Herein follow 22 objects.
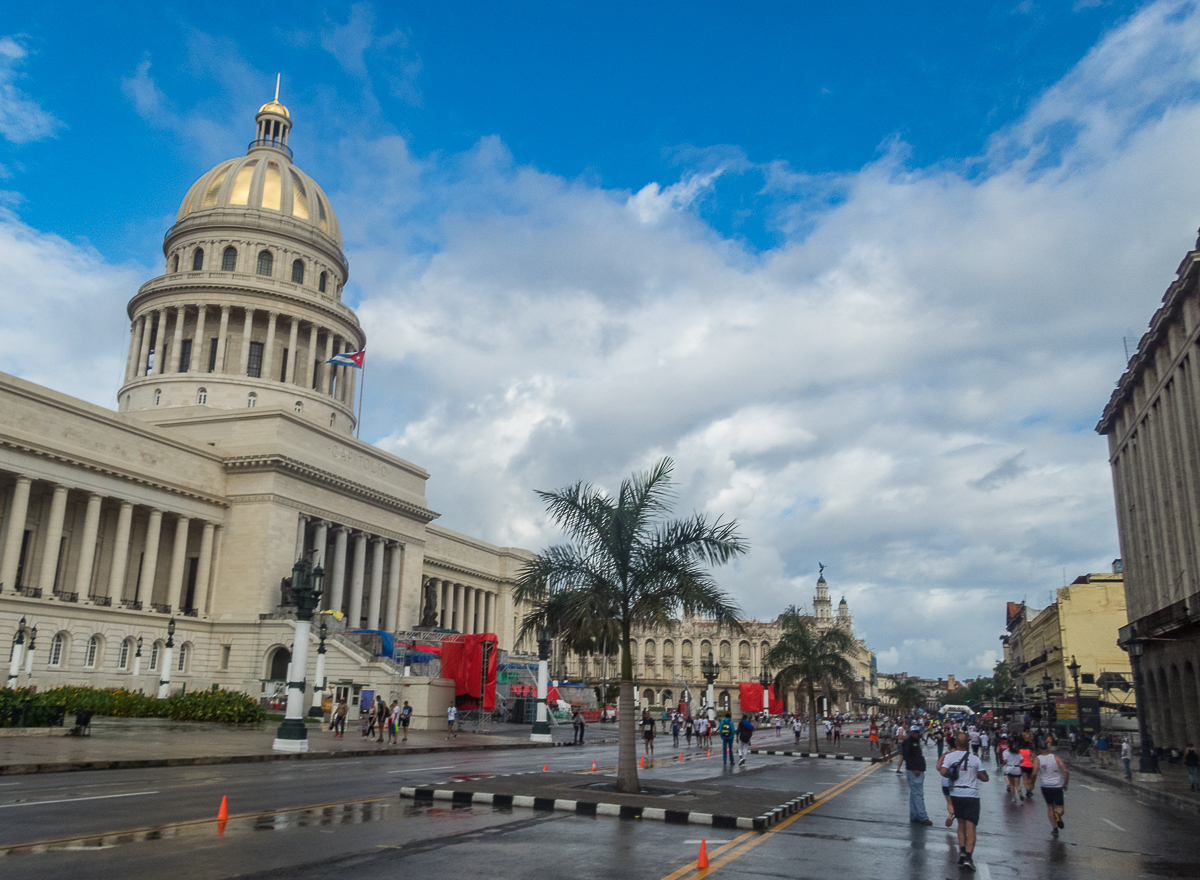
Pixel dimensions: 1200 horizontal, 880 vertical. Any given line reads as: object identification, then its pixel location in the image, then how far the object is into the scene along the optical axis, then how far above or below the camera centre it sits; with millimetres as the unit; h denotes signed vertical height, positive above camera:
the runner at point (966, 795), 11852 -1159
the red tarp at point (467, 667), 49875 +1133
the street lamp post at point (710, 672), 52938 +1218
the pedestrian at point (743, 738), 31156 -1377
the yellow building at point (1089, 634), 76750 +5315
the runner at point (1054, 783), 15984 -1325
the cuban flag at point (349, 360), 71812 +23682
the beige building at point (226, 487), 47625 +11151
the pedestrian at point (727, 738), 30719 -1339
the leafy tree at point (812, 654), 46094 +1987
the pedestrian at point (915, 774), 16578 -1308
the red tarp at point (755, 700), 84688 -418
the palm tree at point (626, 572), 19156 +2335
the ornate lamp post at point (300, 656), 27531 +919
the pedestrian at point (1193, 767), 27297 -1733
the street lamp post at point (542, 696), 39531 -224
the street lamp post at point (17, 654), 38031 +1040
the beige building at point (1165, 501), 34969 +8559
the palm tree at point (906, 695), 123625 +397
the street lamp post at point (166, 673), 42156 +455
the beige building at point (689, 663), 138000 +4370
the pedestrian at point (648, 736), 35969 -1599
